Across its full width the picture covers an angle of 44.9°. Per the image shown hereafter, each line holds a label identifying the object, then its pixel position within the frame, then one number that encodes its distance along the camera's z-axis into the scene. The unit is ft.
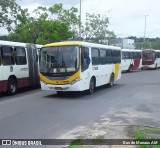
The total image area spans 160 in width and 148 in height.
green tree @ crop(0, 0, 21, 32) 53.18
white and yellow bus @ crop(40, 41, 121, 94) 28.56
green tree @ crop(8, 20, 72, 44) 61.55
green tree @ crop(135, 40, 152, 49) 167.20
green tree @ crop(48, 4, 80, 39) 72.78
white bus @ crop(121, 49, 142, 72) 74.22
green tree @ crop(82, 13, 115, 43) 91.10
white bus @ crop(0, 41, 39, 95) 30.81
